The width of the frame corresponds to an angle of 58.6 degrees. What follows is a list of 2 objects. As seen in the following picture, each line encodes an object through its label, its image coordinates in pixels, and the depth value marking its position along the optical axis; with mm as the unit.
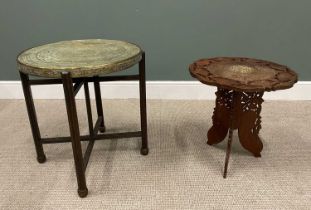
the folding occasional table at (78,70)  1105
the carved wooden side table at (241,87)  1227
